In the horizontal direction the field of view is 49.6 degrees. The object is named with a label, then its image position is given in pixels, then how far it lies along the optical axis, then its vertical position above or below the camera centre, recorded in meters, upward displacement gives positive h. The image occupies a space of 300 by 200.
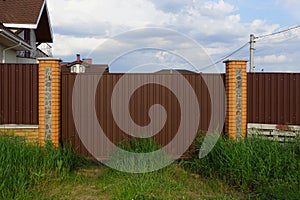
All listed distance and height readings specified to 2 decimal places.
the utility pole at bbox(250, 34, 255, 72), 13.02 +2.17
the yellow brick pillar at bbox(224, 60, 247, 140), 6.08 +0.03
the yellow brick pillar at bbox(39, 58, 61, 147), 5.84 +0.02
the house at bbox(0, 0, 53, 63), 9.86 +2.62
